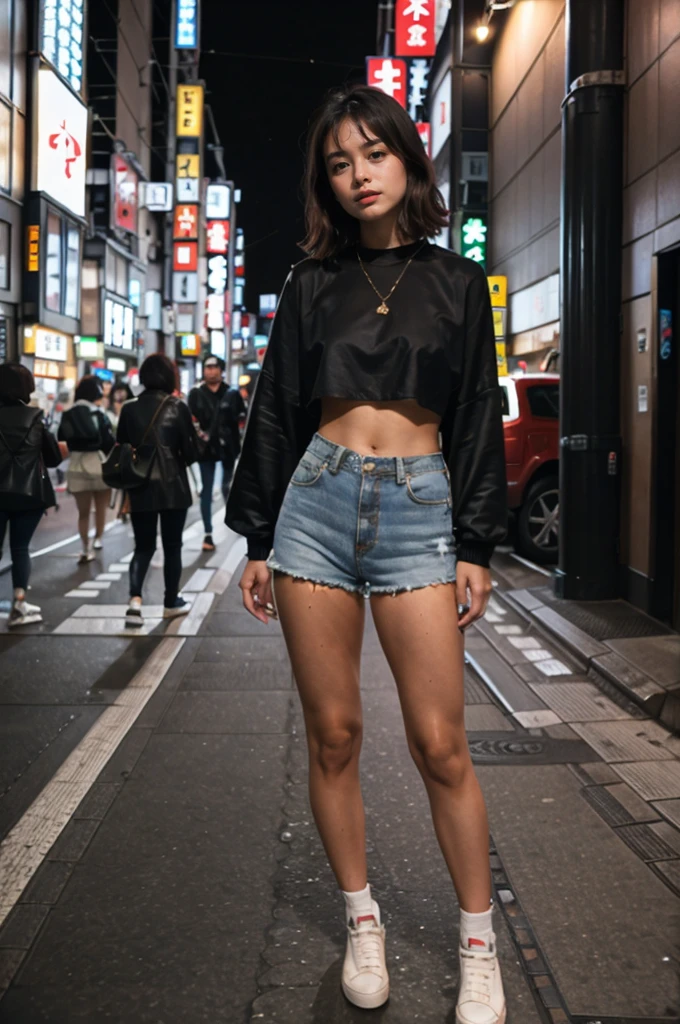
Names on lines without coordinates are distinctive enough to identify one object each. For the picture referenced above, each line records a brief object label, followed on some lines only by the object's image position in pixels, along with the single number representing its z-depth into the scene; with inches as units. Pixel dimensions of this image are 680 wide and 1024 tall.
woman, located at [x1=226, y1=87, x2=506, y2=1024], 97.7
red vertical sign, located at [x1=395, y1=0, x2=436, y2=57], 972.6
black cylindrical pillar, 323.6
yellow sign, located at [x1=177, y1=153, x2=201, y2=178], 1784.0
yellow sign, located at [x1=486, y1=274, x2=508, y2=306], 687.7
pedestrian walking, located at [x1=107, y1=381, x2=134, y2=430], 682.8
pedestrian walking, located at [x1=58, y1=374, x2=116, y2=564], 430.9
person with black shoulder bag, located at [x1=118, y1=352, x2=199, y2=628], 301.7
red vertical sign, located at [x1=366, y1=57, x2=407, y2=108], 1039.6
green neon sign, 742.5
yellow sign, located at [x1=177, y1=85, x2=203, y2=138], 1787.6
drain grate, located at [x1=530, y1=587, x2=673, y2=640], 277.0
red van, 431.2
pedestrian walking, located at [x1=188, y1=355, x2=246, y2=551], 476.1
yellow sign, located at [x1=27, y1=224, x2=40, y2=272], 846.5
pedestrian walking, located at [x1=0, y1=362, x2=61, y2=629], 302.4
